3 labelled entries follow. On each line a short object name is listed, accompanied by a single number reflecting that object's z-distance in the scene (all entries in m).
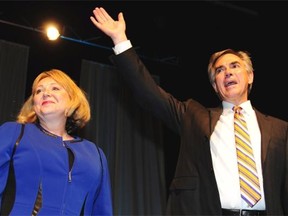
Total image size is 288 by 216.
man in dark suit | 2.02
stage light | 5.48
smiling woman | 1.89
